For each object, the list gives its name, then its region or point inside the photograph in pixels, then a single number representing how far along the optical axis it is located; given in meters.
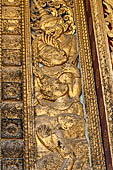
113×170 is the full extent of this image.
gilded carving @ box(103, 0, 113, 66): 3.77
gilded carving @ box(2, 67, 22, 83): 3.51
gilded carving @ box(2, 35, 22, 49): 3.68
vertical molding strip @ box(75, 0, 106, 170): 3.24
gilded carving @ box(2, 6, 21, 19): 3.86
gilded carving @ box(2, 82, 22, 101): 3.42
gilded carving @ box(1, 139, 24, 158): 3.18
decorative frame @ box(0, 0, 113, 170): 3.23
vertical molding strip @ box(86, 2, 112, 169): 3.20
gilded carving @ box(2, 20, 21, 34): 3.76
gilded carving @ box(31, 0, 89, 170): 3.22
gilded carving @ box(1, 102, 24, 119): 3.34
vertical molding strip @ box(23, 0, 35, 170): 3.18
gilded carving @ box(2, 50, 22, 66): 3.59
